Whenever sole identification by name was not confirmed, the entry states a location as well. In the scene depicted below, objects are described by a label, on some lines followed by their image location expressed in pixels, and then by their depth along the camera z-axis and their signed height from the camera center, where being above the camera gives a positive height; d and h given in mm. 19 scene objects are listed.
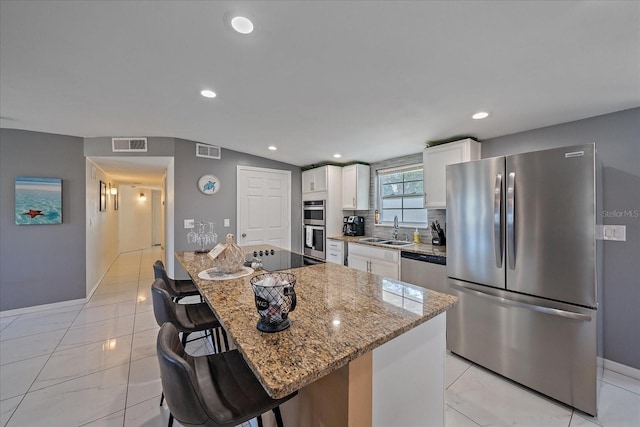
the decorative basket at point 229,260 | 1825 -335
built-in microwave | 4568 +21
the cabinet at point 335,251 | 4129 -634
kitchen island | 804 -450
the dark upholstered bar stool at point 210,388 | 810 -680
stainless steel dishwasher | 2588 -626
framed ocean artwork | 3287 +188
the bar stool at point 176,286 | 2113 -679
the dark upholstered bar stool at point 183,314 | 1523 -692
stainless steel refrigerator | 1721 -430
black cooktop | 2105 -433
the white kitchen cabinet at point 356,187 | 4297 +444
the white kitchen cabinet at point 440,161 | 2893 +608
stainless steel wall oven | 4566 -261
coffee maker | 4426 -227
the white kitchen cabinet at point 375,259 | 3151 -630
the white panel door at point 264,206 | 4465 +131
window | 3768 +274
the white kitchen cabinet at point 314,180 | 4492 +625
